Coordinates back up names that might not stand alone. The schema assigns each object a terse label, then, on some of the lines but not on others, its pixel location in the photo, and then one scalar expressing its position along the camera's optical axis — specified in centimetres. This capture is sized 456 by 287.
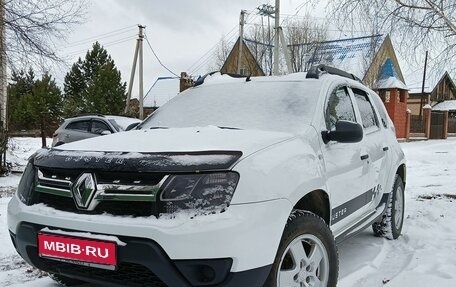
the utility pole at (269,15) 2477
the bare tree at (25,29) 1039
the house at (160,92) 4344
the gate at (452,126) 3425
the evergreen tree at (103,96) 3744
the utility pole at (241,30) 2780
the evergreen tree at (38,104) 3766
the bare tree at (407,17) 778
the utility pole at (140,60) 2743
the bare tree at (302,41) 2866
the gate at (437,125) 3117
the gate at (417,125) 2994
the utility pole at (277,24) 2050
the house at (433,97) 4034
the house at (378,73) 2794
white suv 212
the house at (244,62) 3084
